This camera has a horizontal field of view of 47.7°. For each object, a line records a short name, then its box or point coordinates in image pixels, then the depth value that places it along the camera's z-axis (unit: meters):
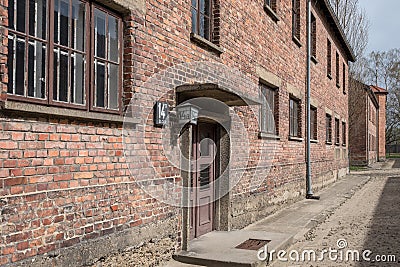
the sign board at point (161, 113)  6.17
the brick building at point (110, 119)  4.09
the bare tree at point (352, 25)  28.88
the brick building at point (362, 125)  33.03
